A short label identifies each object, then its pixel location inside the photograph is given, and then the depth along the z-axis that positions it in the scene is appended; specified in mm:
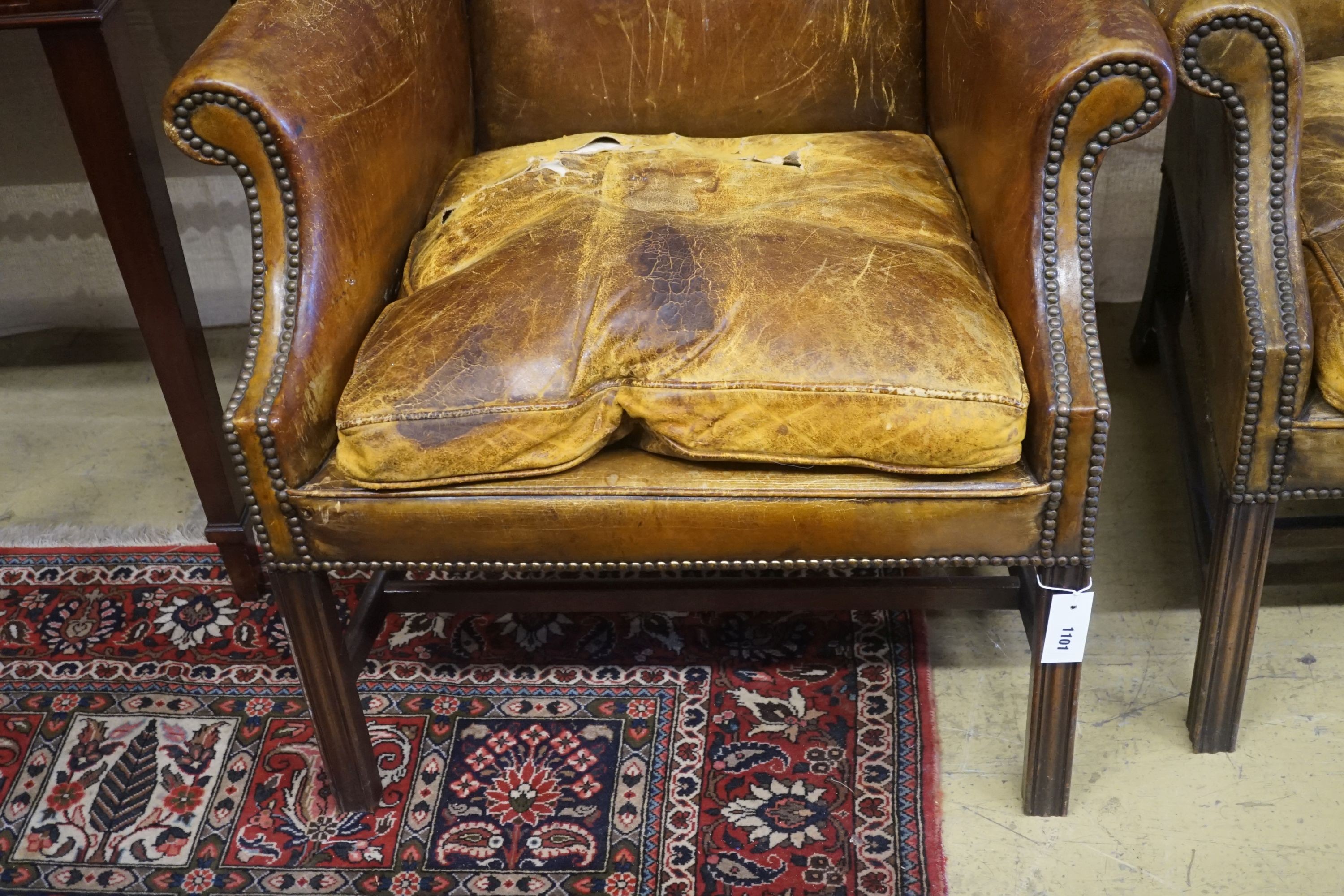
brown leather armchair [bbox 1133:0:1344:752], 1290
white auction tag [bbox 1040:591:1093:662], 1385
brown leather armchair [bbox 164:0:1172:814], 1271
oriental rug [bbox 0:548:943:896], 1532
